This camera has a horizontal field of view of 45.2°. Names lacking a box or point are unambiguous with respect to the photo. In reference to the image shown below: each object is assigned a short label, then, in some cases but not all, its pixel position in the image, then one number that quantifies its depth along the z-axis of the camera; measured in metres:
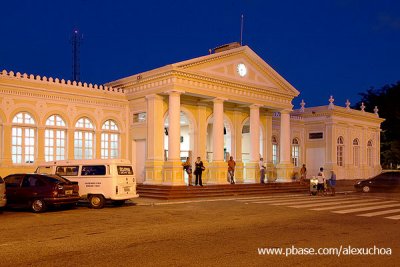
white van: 17.11
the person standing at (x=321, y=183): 23.20
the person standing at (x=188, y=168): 23.59
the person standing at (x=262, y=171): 27.22
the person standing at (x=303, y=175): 28.93
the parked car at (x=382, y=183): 26.75
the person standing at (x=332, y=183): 23.67
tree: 48.66
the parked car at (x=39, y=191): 15.49
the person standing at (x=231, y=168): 25.23
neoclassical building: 22.03
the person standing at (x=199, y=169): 23.64
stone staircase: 21.69
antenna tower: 33.31
